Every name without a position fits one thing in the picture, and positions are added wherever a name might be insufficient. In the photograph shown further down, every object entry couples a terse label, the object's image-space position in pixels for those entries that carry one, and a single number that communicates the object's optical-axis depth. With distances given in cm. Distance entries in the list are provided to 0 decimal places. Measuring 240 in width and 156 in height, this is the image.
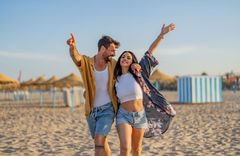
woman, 336
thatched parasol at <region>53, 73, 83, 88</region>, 2813
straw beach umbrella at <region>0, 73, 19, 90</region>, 2100
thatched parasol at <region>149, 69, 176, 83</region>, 3492
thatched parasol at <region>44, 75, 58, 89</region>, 3964
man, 333
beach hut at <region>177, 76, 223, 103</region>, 1806
